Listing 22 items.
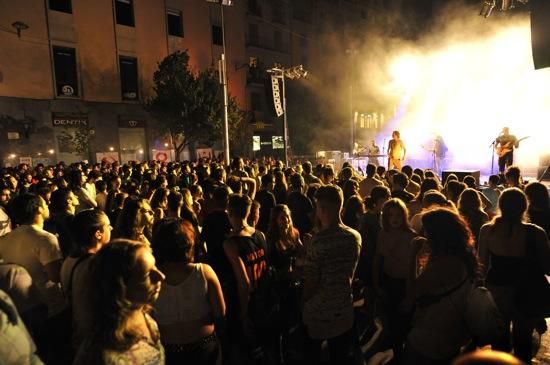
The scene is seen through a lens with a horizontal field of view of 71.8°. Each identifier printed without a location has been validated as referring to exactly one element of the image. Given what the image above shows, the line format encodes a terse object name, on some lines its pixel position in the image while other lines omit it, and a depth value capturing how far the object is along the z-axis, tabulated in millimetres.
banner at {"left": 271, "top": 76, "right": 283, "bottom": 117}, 18642
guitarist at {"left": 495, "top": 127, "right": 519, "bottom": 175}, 14524
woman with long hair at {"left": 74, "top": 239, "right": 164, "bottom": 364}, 1777
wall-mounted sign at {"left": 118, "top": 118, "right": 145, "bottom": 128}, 23844
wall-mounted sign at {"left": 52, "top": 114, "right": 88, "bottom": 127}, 21062
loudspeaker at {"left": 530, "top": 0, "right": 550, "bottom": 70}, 7172
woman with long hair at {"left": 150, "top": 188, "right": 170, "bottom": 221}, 5305
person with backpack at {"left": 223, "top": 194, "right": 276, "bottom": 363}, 3387
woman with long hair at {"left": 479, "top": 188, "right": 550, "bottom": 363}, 3359
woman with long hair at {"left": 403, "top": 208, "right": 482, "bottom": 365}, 2492
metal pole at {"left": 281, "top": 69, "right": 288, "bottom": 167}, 19172
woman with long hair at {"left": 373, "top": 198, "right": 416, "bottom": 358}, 3916
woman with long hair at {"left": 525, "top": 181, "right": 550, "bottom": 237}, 4852
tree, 22781
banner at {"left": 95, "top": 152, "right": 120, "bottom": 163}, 22391
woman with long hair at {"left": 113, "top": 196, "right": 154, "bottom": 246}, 3844
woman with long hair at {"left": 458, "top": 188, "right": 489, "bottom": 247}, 4664
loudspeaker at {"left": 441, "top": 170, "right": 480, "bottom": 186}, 10891
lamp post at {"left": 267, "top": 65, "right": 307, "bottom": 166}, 19141
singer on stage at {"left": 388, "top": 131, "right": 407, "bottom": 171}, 15156
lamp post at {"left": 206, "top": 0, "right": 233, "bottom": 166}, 15177
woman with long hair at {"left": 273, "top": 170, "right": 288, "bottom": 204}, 7051
